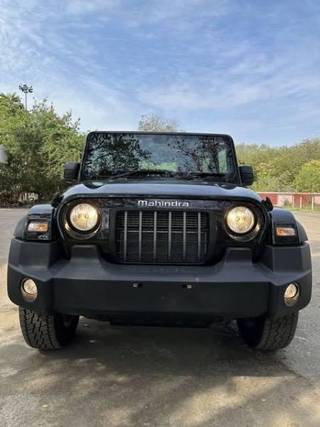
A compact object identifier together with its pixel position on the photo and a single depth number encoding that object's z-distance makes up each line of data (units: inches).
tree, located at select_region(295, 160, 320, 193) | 1849.2
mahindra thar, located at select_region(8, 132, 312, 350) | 133.3
